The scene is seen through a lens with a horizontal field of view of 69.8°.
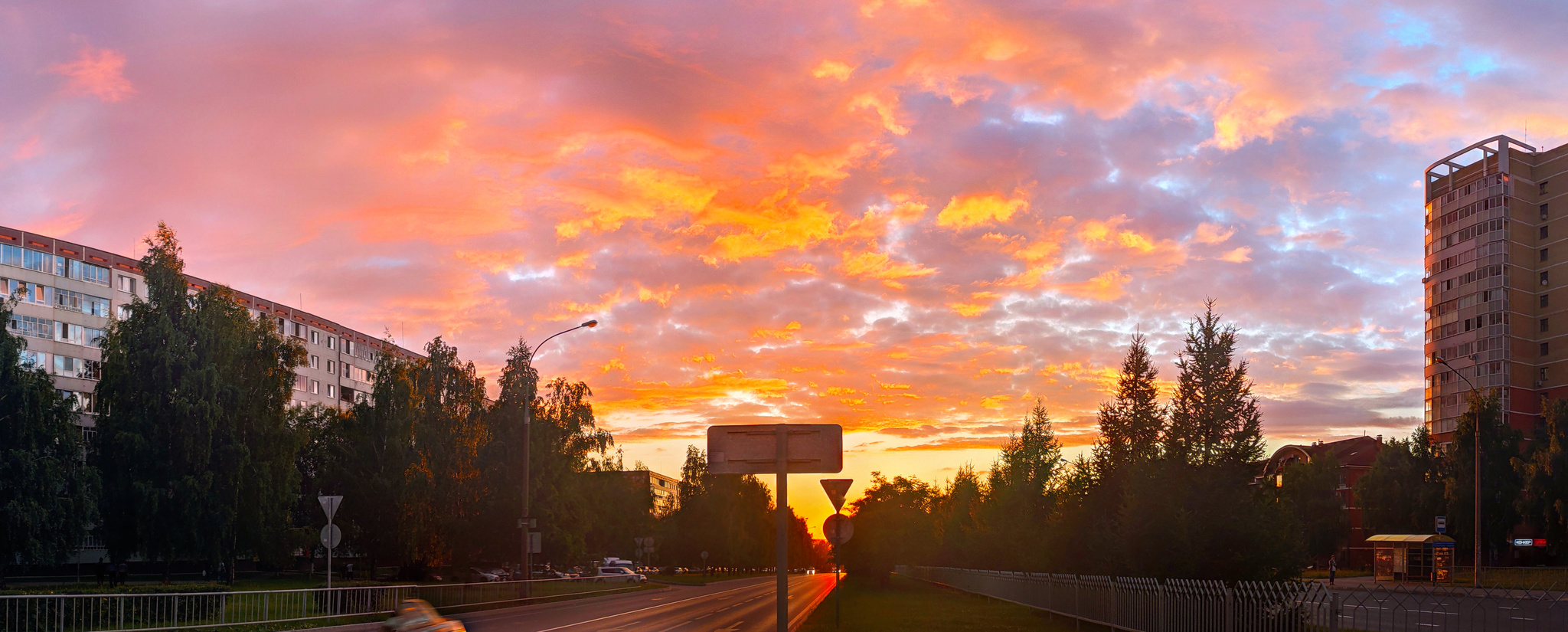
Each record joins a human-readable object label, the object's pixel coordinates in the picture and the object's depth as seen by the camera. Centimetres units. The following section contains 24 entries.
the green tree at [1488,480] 8012
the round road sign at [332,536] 2959
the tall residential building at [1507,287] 11044
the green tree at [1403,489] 8694
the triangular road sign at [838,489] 1958
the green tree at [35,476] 4838
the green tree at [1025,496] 5681
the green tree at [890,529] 10219
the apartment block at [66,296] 8775
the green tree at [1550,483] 7438
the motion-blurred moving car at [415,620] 1188
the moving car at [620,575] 6833
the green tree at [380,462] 5800
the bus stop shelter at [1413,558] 6000
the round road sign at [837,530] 2247
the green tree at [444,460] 5709
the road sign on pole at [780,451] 1170
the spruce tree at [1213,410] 3022
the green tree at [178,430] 5022
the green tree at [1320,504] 10850
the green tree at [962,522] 7650
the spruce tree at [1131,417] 4612
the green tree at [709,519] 12006
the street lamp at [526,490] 4216
